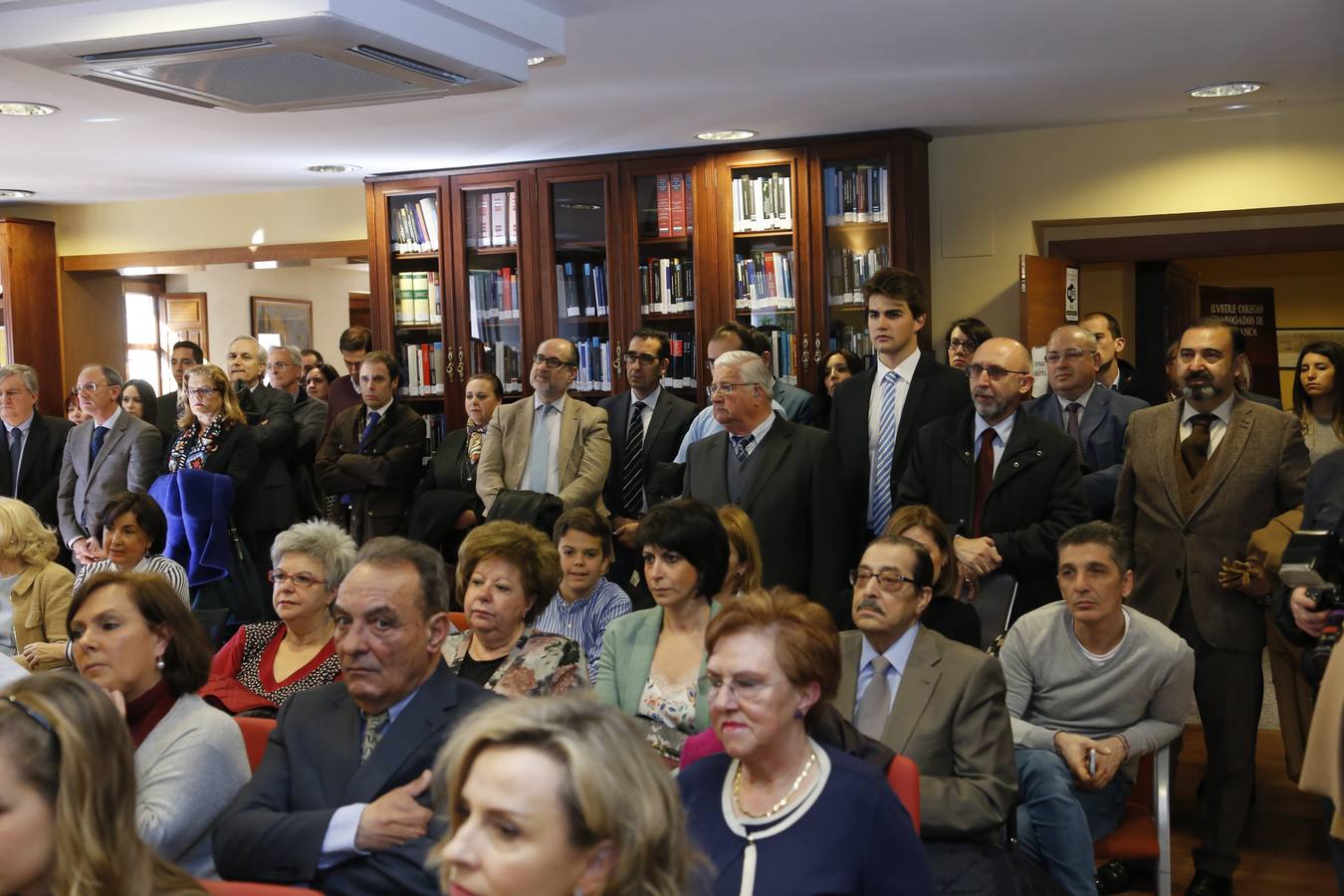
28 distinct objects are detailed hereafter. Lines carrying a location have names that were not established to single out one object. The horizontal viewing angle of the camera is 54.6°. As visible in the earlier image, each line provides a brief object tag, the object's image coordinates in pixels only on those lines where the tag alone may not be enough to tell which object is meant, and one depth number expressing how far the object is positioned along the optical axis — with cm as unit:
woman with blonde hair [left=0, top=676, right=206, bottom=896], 165
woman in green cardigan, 310
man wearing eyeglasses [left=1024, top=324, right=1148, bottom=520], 498
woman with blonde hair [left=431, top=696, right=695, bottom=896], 136
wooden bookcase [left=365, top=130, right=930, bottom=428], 681
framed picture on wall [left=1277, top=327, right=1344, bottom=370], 1074
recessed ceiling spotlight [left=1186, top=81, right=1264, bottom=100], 586
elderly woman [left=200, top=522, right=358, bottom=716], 335
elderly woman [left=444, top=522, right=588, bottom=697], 305
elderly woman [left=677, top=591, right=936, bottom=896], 198
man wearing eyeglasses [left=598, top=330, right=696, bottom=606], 565
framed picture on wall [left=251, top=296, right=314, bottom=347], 1186
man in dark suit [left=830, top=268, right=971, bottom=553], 448
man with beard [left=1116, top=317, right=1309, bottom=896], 385
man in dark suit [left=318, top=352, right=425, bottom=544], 602
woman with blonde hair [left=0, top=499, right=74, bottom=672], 406
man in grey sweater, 319
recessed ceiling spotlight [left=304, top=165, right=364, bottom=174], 765
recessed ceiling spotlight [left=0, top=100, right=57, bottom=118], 581
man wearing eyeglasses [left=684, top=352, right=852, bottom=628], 421
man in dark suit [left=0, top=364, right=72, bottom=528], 646
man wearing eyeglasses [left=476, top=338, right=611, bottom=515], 557
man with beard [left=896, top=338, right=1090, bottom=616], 396
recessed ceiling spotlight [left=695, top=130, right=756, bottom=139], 669
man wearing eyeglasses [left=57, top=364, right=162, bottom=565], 592
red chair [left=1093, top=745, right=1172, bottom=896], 308
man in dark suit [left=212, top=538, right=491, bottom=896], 221
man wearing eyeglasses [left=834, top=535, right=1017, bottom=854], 262
